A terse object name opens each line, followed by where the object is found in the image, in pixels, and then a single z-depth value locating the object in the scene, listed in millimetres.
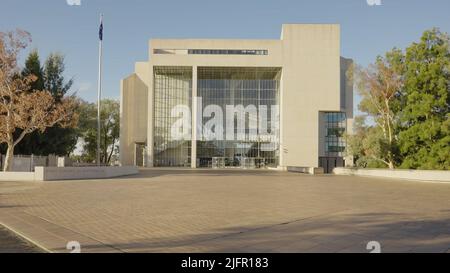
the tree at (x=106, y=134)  75438
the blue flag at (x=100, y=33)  30688
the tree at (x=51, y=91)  36531
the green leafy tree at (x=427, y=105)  31547
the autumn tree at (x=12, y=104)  25609
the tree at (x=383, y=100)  35531
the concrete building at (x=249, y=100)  63688
